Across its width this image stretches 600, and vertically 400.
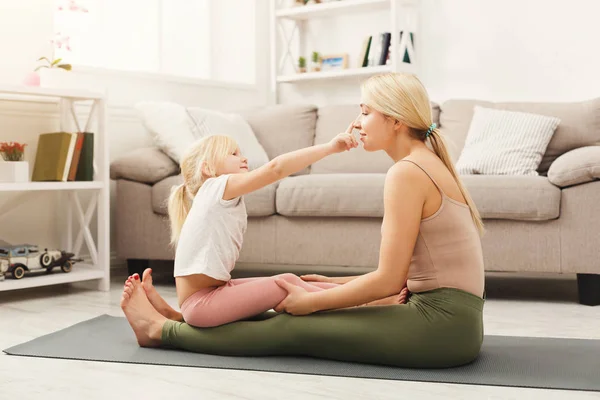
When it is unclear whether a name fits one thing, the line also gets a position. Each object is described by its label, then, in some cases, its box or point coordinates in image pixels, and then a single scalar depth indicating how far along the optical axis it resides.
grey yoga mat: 1.79
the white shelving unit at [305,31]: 4.52
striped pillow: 3.39
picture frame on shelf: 4.87
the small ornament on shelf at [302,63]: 4.97
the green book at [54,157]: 3.32
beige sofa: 2.94
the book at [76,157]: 3.37
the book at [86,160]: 3.41
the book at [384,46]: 4.58
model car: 3.17
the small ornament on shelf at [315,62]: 4.93
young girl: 2.03
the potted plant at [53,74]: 3.41
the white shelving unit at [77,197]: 3.19
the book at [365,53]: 4.68
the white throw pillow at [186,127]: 3.66
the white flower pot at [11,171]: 3.12
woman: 1.84
